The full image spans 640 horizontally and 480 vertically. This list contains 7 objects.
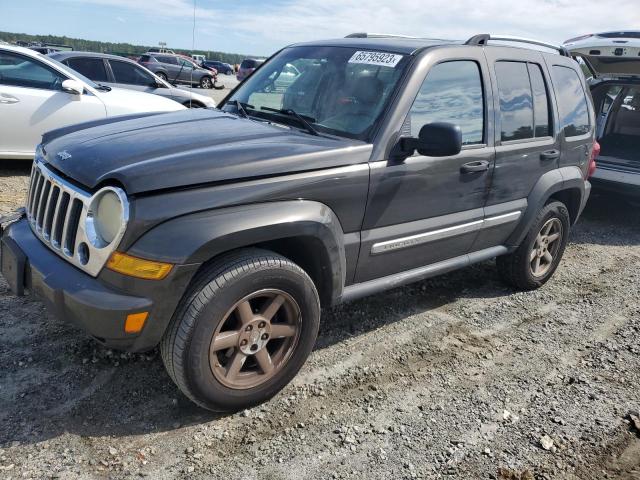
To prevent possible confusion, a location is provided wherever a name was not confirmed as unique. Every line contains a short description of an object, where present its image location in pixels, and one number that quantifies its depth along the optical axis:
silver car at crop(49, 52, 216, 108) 9.55
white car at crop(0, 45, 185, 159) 6.68
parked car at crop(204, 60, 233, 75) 47.32
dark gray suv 2.45
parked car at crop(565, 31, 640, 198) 6.14
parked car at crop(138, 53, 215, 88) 26.50
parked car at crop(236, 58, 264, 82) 26.66
